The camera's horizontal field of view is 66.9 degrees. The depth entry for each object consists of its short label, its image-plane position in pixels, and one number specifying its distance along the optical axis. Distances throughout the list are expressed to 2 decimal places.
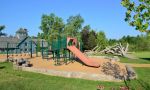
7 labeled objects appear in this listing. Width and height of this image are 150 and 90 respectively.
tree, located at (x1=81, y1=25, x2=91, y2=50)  24.85
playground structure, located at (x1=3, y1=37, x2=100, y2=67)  8.70
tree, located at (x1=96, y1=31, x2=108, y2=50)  23.74
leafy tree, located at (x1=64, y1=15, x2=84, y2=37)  28.37
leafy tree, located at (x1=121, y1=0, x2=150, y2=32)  3.80
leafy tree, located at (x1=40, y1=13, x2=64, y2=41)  30.63
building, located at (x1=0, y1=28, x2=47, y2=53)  25.21
